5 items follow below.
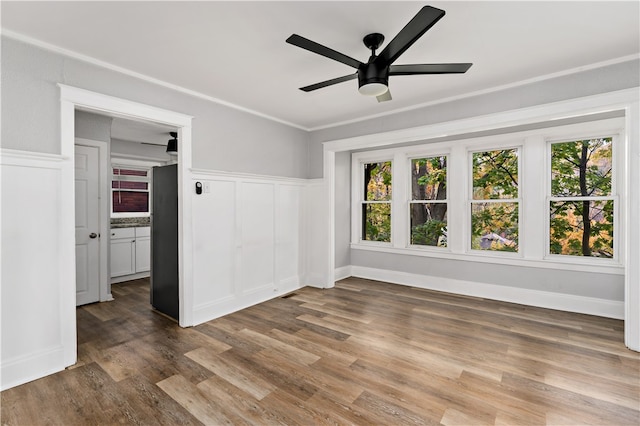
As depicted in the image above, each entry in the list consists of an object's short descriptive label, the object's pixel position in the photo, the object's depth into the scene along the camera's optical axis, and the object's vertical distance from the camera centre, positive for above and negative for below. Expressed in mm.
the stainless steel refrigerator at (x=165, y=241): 3844 -394
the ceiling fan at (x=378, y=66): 2088 +1113
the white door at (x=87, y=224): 4383 -188
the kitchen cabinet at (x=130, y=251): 5621 -746
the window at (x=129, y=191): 6262 +419
